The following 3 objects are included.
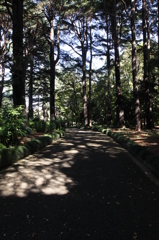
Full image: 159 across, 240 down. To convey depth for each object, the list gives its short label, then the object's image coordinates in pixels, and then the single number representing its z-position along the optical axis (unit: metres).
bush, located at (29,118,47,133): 16.26
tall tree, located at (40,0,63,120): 20.08
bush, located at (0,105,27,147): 7.74
